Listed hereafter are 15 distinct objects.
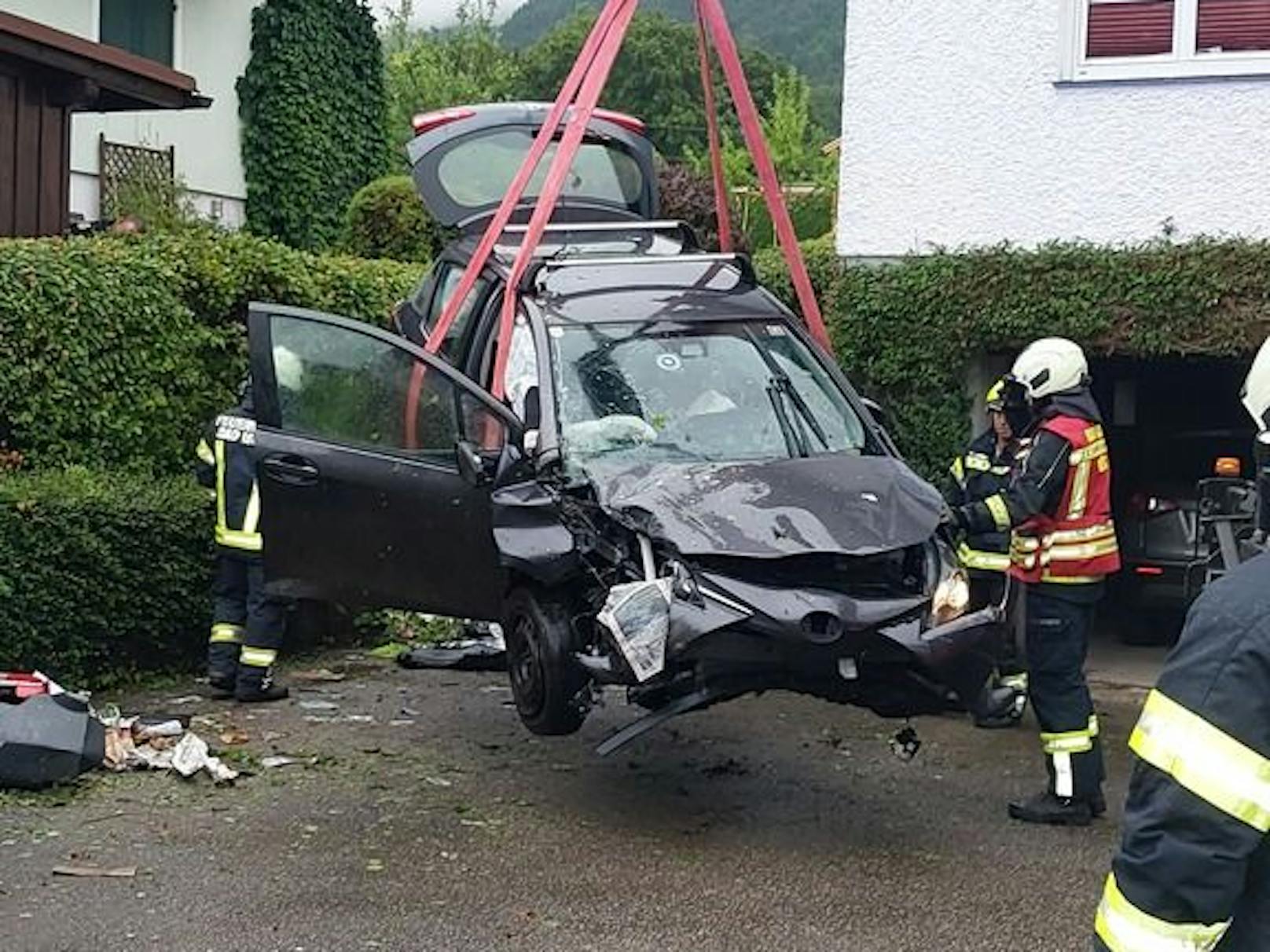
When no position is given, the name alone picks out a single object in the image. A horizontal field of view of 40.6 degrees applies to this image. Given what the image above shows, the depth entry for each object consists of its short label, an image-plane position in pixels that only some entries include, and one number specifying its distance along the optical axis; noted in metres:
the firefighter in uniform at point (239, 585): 8.37
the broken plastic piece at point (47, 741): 6.67
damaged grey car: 5.96
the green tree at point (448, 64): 45.28
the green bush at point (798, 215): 19.59
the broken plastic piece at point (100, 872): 5.86
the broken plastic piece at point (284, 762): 7.40
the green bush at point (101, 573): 8.06
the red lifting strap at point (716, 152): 8.99
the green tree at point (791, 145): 30.08
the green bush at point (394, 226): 16.94
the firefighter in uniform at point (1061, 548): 6.68
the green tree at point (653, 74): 57.44
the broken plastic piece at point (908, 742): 6.67
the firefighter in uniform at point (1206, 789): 2.39
